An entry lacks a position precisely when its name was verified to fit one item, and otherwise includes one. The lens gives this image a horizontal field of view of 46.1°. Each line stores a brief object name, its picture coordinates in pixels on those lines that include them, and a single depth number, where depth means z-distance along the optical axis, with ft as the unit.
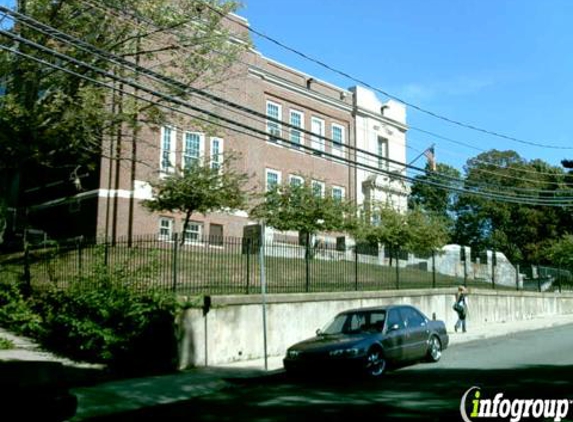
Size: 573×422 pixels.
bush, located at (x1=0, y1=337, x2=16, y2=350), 49.81
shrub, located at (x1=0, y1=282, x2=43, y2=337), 55.21
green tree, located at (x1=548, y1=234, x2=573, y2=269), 151.12
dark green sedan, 42.93
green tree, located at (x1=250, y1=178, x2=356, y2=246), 99.19
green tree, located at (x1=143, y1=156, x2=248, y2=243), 84.58
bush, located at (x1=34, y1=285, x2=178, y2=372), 48.49
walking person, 76.07
